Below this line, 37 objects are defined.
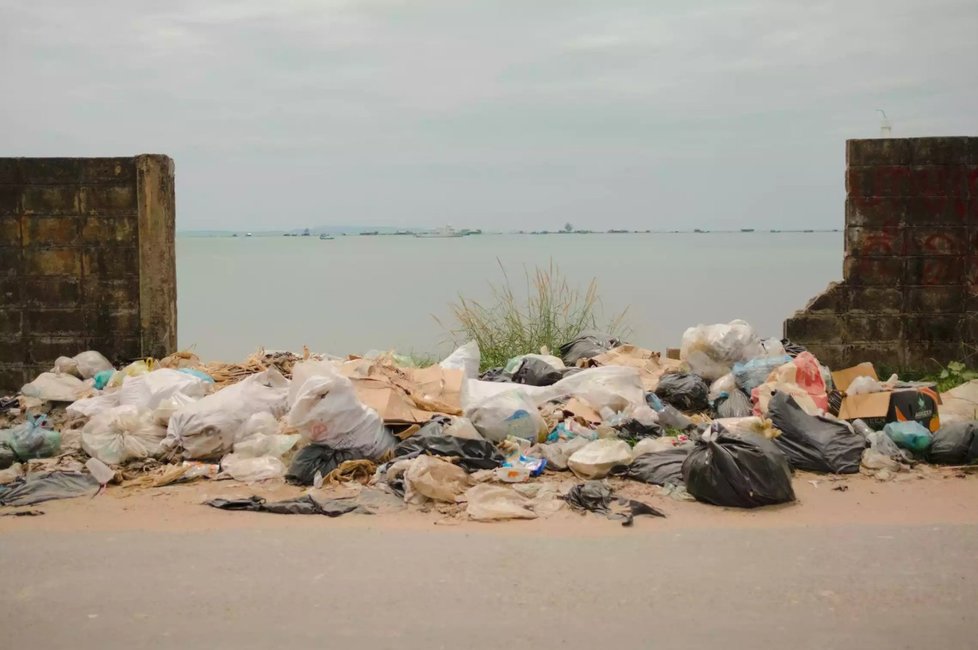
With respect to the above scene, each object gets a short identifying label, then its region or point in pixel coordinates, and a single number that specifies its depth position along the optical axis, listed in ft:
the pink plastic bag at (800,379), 21.57
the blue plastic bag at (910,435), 19.54
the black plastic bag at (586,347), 27.73
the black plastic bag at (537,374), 24.40
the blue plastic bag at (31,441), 19.97
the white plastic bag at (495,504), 16.11
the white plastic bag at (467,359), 25.39
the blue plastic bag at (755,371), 22.66
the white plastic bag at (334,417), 18.57
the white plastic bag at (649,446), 19.16
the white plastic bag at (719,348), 24.00
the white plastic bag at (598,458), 18.34
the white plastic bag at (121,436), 19.40
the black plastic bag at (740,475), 16.39
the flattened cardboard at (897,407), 20.47
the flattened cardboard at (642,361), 25.84
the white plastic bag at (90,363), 25.80
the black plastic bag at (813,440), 18.79
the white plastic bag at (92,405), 22.34
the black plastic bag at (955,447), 19.25
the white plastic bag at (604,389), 22.18
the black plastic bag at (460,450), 18.65
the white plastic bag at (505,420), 20.16
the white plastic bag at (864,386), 21.81
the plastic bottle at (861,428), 20.11
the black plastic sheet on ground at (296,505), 16.42
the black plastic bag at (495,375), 25.50
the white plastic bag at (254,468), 18.42
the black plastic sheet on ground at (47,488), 17.31
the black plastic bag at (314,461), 18.29
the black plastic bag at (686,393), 23.21
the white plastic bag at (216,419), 19.58
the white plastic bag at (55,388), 24.13
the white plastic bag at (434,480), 16.84
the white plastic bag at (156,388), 22.02
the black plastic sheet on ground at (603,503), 16.10
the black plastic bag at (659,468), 17.81
